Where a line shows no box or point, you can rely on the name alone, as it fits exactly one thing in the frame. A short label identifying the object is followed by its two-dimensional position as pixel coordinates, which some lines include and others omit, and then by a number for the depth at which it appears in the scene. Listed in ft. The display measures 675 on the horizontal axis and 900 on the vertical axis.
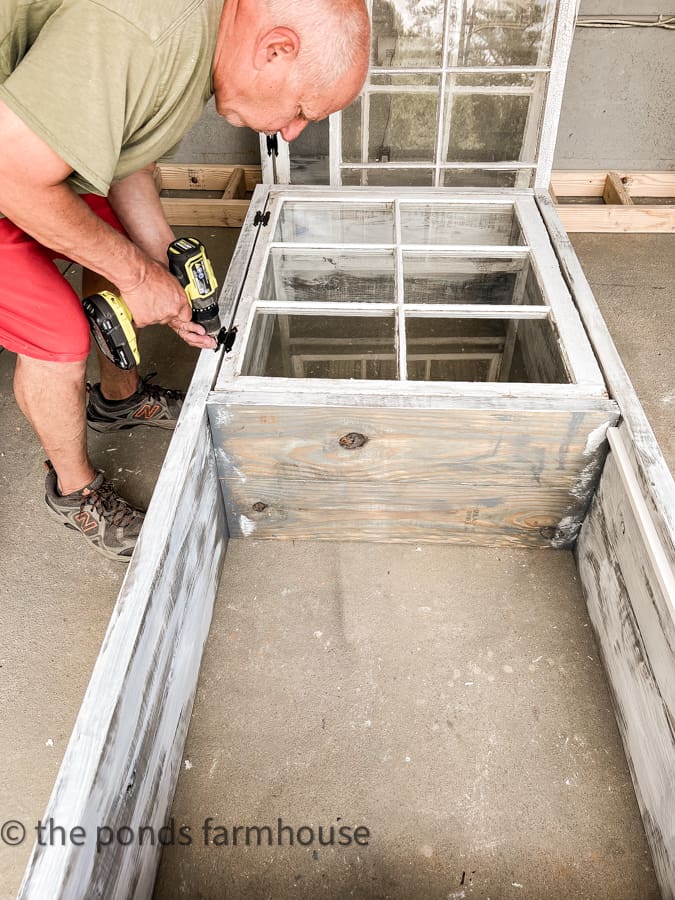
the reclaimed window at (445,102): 6.12
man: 2.97
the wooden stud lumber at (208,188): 9.17
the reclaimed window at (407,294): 4.71
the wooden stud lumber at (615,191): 9.13
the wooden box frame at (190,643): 2.58
